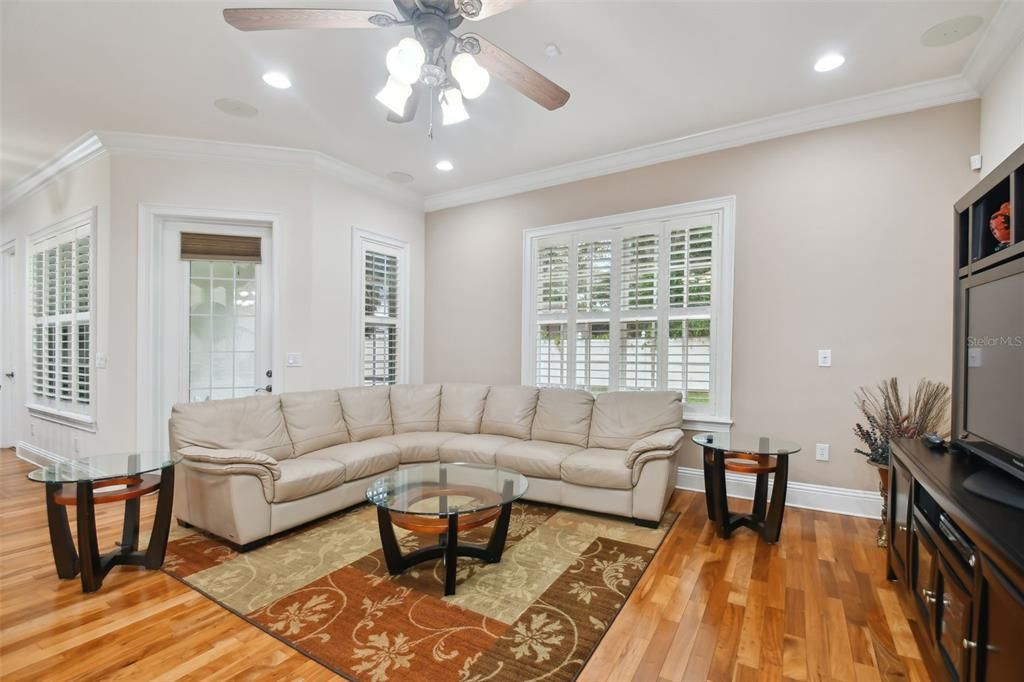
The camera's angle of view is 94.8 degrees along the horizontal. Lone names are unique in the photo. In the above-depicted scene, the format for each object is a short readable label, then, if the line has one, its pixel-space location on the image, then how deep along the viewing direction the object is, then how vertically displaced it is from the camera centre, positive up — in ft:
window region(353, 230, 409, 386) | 15.93 +0.96
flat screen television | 6.04 -0.39
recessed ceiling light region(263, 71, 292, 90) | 9.82 +5.43
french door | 13.38 +0.66
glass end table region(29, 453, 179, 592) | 7.80 -2.89
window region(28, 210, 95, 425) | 14.10 +0.41
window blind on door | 13.48 +2.52
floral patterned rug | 6.29 -4.27
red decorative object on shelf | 6.81 +1.74
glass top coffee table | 7.71 -2.92
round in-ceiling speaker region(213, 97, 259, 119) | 10.98 +5.42
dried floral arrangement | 9.68 -1.59
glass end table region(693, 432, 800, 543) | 9.70 -2.76
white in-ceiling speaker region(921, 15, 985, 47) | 8.11 +5.54
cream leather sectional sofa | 9.68 -2.87
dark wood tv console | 4.01 -2.37
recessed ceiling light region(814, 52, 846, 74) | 9.20 +5.55
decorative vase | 9.36 -3.16
